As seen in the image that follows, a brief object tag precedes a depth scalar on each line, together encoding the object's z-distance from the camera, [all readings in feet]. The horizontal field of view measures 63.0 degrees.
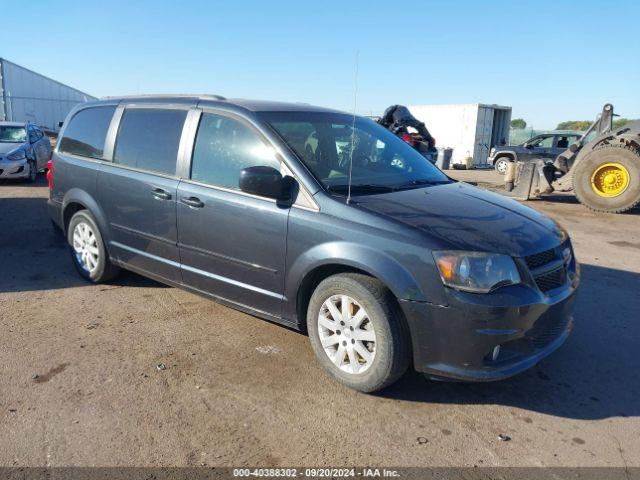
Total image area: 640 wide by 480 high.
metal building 82.07
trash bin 63.16
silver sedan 39.27
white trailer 79.56
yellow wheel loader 33.22
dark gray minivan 9.81
